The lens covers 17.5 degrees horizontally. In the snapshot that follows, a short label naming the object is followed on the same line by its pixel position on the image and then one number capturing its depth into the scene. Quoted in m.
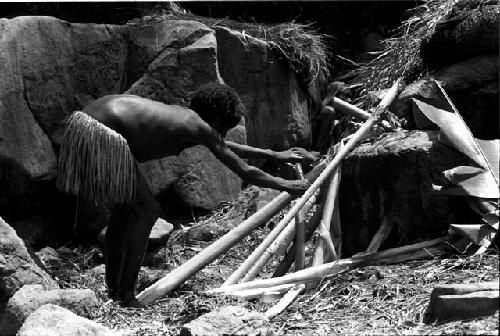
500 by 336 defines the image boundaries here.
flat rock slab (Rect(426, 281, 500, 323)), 7.00
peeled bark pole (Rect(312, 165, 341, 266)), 9.47
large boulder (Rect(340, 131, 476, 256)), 9.03
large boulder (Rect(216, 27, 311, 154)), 13.51
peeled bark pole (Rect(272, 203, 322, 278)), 9.82
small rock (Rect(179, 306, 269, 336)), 7.27
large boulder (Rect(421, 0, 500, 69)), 9.78
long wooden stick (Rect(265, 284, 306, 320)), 8.30
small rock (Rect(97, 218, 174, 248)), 11.68
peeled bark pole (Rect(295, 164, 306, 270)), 9.56
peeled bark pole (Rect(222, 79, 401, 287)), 9.28
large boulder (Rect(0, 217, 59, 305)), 8.45
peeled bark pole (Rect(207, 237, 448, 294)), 8.92
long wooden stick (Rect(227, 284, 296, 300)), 8.75
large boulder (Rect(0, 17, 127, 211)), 11.89
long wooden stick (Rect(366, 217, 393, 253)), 9.34
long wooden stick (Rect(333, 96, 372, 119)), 10.11
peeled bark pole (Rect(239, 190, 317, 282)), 9.30
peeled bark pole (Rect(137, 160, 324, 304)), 9.18
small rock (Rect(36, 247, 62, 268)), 11.72
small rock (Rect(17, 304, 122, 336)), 7.25
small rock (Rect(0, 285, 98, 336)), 7.95
